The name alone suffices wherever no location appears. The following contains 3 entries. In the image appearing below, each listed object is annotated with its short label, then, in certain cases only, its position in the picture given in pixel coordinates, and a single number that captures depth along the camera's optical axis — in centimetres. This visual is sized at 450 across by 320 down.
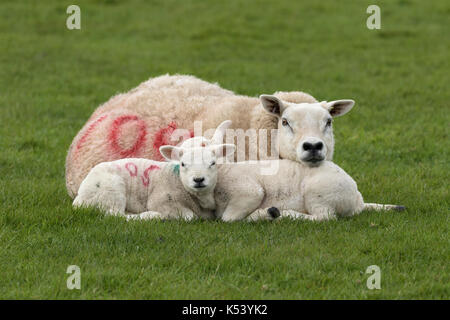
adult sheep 1716
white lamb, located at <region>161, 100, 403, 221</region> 1533
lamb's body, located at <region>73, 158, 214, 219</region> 1552
